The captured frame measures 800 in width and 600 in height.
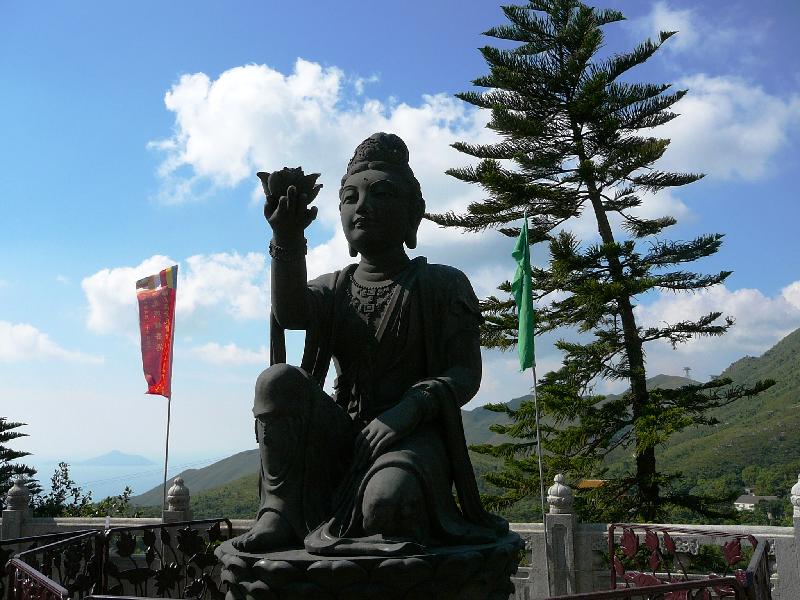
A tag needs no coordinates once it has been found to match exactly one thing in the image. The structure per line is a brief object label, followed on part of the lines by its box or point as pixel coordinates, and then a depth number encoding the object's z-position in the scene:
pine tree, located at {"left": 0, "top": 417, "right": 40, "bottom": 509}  14.60
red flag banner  10.44
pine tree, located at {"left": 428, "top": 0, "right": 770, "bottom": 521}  11.42
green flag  9.32
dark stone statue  3.12
